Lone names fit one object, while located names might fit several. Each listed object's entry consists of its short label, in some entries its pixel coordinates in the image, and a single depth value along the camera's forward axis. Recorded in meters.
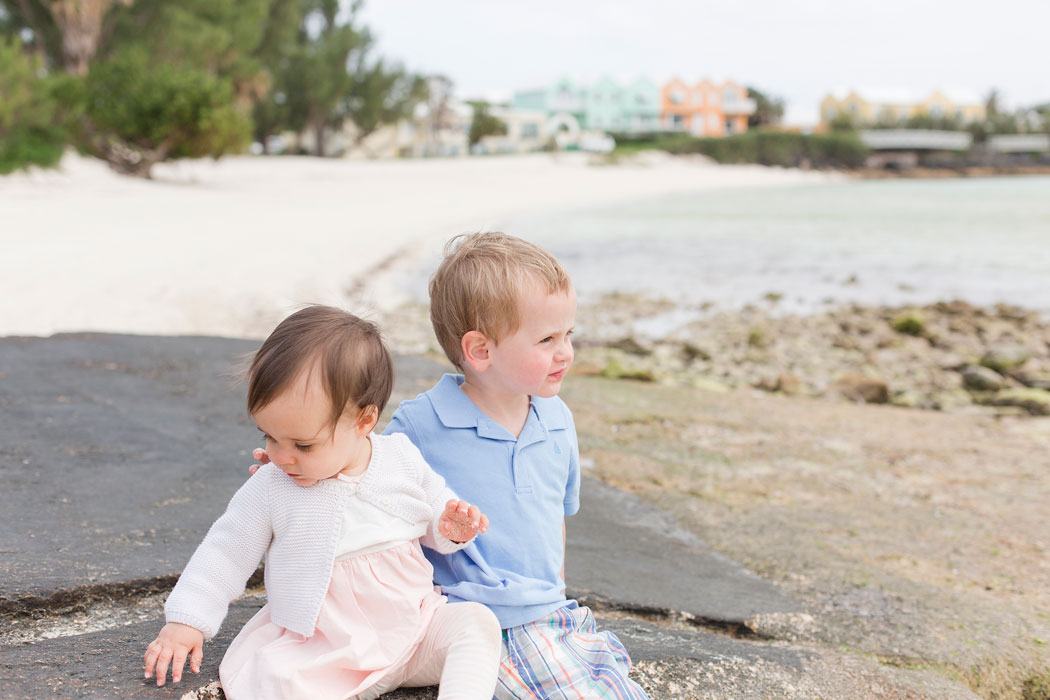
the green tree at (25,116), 16.19
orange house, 81.50
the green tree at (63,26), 21.44
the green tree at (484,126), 61.06
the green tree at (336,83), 37.00
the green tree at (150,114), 20.19
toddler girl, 1.66
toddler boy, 1.86
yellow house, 86.19
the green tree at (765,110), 86.56
